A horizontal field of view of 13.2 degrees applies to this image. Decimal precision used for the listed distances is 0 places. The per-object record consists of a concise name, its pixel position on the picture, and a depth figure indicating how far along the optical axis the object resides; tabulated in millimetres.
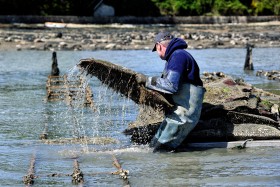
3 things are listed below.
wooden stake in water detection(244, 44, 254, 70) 39401
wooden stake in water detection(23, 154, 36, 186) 13056
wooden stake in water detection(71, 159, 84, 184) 13117
